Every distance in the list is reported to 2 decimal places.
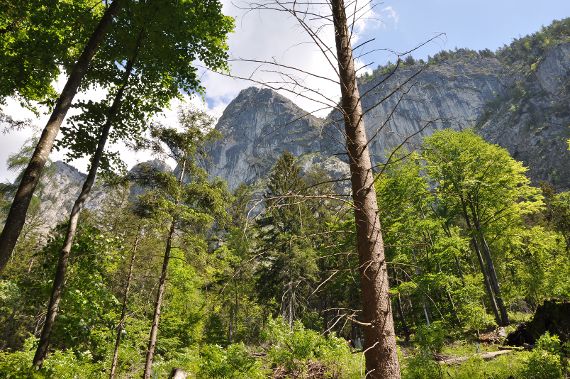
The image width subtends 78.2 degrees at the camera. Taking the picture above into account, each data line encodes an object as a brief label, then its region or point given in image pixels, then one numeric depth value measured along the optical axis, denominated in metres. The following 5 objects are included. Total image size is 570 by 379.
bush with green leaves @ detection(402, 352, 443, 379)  9.45
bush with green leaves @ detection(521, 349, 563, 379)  7.50
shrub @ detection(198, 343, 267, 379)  10.22
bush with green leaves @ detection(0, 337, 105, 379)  9.95
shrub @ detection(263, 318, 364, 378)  10.17
